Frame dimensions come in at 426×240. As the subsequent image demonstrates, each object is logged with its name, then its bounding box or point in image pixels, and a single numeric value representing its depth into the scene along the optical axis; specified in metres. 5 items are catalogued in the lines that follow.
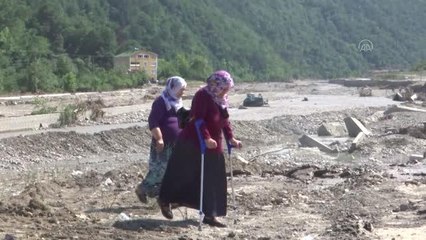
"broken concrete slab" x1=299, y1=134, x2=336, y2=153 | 24.91
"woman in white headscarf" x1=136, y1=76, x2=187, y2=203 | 9.85
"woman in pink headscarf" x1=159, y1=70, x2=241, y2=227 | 9.05
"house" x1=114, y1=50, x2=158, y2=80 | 96.94
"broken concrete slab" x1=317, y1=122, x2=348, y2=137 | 31.88
